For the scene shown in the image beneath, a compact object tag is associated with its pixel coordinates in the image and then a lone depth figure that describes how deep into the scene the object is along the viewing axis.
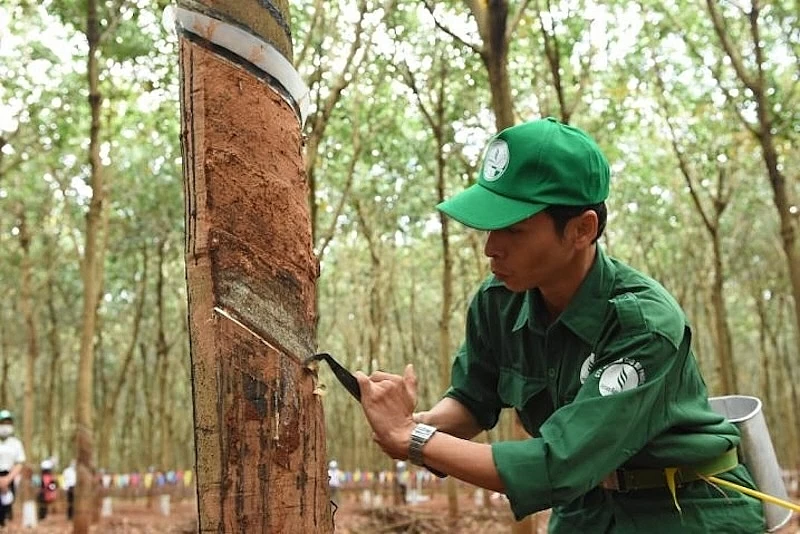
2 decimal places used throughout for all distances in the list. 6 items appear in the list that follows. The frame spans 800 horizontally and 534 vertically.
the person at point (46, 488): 13.14
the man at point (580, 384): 1.60
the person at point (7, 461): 9.13
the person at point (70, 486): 14.10
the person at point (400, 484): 16.05
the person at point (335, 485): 15.05
